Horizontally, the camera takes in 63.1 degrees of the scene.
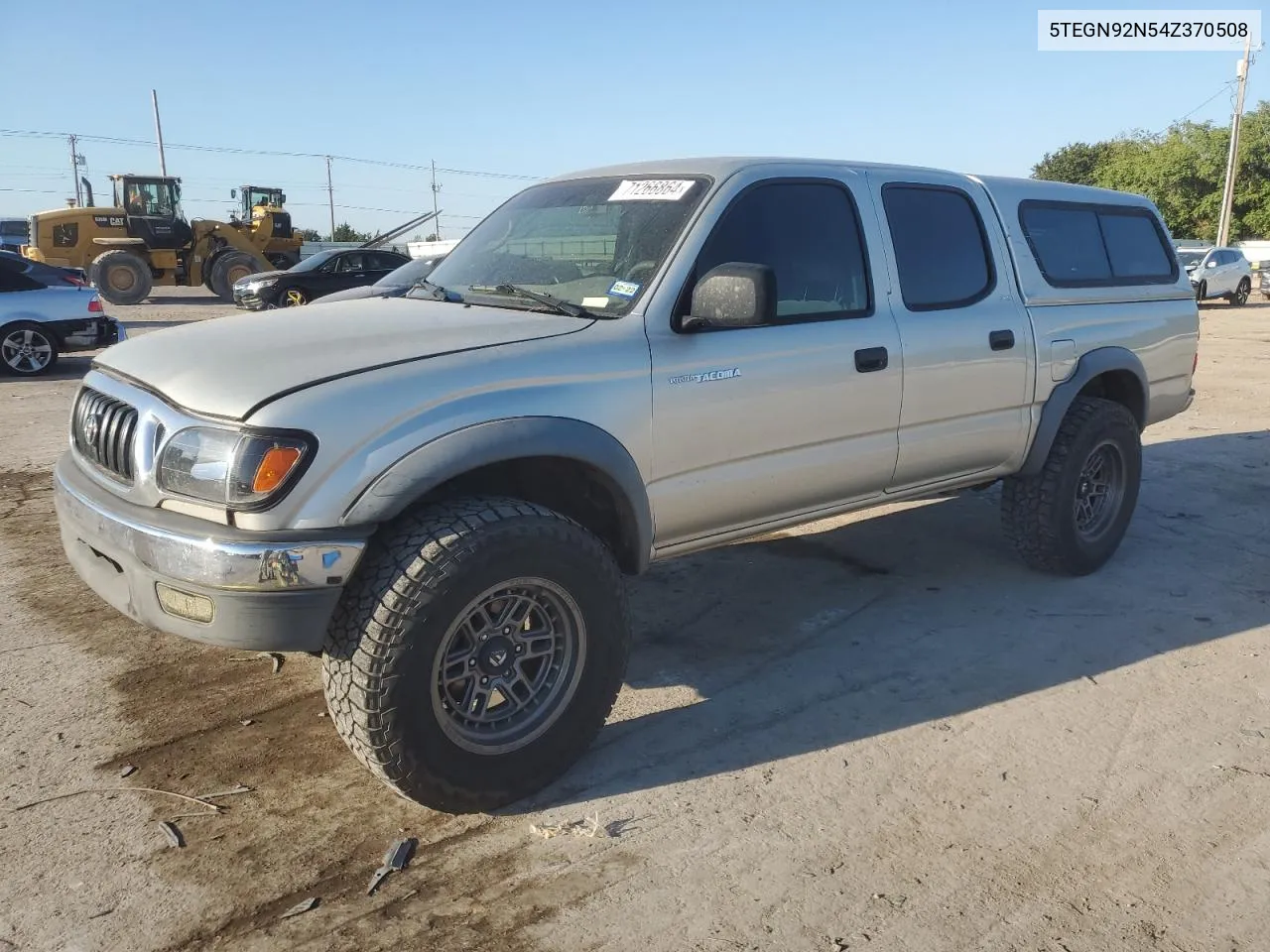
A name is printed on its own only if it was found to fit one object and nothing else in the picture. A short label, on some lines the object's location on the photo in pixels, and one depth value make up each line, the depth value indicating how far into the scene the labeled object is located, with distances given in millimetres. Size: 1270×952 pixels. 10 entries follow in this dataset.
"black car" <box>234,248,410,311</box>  19203
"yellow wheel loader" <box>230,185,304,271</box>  26875
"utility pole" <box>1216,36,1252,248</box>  38906
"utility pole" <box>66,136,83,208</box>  68125
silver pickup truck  2818
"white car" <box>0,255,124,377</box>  11805
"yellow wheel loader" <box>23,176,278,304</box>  23103
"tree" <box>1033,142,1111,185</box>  61603
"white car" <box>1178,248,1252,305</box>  26844
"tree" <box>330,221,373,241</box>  75081
